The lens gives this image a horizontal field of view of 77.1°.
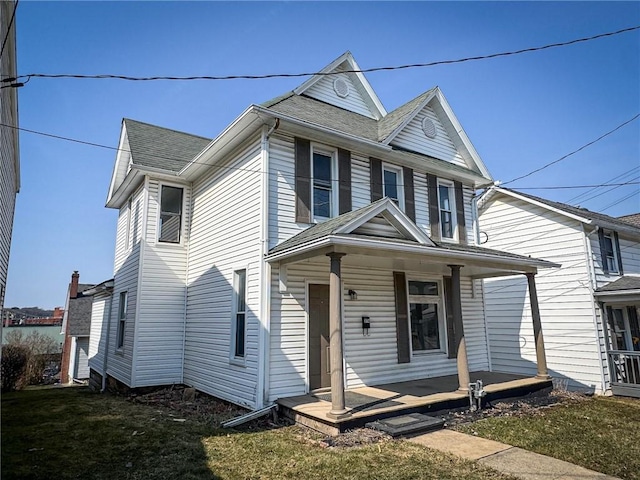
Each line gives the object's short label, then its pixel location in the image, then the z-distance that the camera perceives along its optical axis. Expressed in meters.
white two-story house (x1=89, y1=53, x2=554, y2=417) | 7.89
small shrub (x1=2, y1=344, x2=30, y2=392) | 15.47
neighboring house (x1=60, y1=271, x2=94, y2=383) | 23.30
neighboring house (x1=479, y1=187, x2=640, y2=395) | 11.58
